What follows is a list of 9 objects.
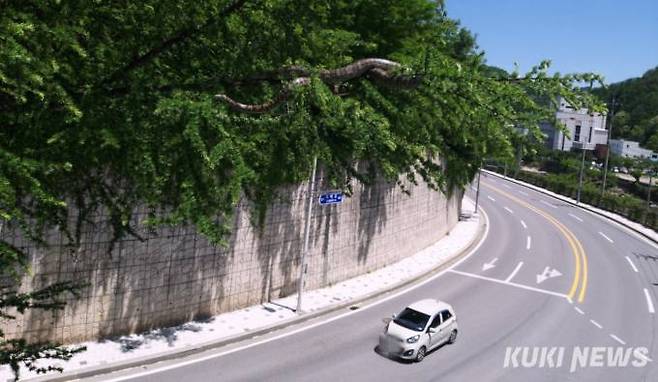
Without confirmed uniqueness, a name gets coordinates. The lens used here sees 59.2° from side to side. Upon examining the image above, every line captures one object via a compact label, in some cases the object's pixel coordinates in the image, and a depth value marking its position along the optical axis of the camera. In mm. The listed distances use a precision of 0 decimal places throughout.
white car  13109
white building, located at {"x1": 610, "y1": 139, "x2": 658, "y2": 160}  103125
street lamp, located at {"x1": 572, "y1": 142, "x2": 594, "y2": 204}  91700
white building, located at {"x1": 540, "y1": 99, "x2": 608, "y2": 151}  83144
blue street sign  15562
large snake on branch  5898
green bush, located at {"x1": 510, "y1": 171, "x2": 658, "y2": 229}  40241
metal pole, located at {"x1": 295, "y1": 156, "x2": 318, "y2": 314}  14780
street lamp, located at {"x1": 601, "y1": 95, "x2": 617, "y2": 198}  47206
